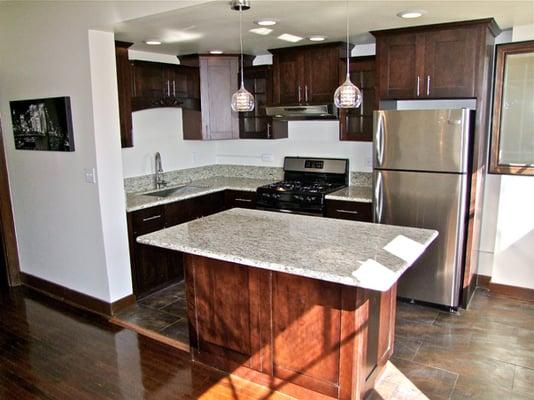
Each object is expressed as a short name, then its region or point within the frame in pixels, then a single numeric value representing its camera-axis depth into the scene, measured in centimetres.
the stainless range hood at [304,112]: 442
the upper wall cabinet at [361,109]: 441
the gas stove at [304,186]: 446
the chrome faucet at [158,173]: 500
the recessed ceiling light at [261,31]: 372
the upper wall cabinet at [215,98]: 499
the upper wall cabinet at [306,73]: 446
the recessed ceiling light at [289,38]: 400
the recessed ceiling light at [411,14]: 319
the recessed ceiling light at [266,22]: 338
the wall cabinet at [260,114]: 498
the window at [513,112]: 387
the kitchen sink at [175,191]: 483
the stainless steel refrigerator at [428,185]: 357
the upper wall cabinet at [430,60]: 355
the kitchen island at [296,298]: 232
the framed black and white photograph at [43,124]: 373
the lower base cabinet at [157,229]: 406
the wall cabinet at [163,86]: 440
